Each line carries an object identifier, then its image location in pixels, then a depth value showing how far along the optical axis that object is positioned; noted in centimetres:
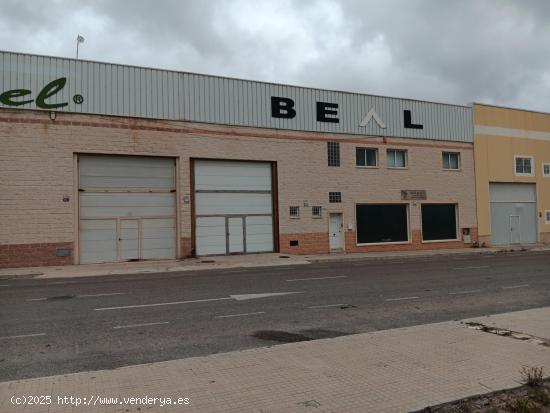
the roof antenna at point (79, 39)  2794
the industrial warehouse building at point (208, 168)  2162
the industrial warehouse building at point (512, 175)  3381
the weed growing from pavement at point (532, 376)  512
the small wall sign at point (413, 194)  3050
